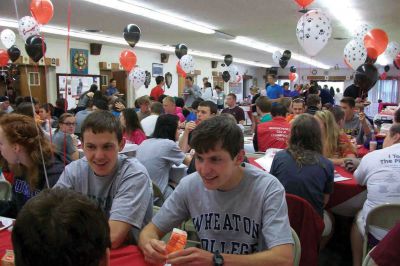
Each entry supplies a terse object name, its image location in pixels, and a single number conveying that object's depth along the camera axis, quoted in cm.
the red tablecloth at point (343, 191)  317
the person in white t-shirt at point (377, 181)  269
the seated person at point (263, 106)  673
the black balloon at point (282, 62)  1229
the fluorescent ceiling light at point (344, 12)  707
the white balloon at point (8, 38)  840
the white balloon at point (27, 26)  701
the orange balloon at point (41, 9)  555
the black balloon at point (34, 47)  668
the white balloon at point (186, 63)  1127
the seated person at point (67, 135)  418
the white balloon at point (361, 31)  739
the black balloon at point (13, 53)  854
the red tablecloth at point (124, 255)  156
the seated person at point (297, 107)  595
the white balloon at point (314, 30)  591
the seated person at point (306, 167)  269
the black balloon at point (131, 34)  753
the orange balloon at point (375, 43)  700
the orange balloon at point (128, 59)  1018
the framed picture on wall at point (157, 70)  1609
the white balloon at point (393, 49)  1042
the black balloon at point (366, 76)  630
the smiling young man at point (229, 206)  154
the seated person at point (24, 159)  221
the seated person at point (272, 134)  450
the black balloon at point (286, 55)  1213
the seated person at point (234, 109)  821
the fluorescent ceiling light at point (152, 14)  705
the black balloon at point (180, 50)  1095
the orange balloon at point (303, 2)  517
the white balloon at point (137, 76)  1006
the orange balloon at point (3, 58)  877
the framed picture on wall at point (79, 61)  1197
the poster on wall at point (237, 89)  2379
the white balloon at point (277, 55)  1309
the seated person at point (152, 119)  560
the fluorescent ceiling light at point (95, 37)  945
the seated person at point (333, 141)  384
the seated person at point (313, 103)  612
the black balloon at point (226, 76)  1570
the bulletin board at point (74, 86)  1161
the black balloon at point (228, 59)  1412
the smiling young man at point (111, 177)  184
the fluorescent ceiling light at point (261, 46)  1272
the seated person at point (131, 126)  461
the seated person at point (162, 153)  340
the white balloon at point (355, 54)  711
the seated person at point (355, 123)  533
